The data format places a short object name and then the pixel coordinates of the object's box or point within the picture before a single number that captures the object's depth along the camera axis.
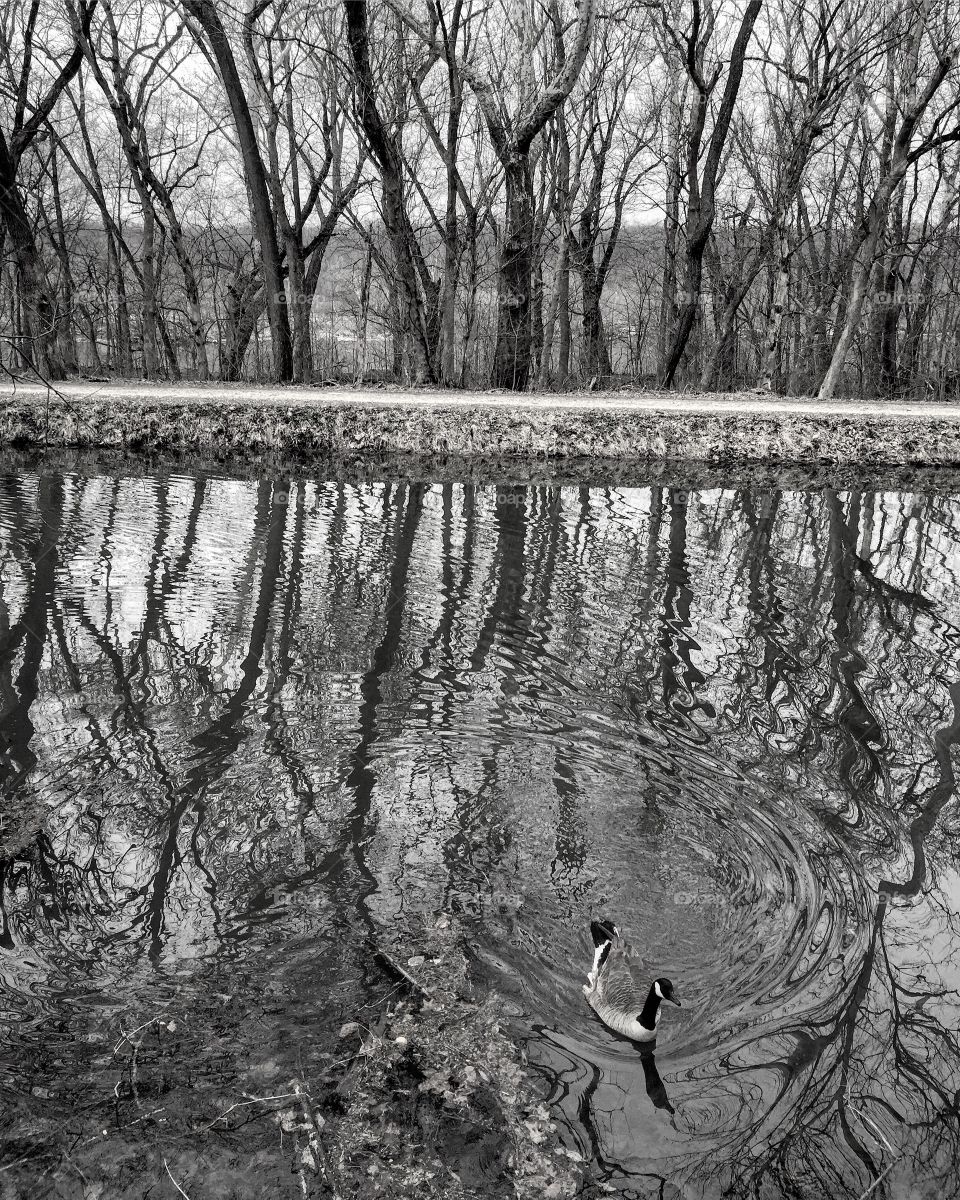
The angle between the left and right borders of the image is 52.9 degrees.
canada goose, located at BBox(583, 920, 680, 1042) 3.36
